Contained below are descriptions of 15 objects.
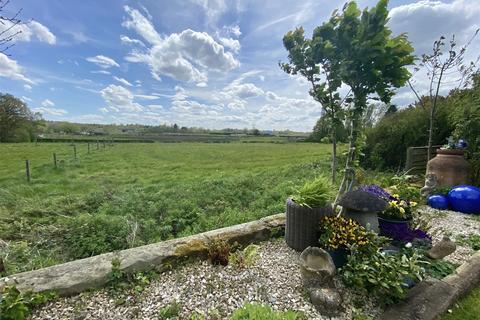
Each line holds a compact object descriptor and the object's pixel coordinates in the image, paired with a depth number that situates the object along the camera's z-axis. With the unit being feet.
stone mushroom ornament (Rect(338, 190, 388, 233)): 8.97
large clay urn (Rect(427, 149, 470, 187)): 17.33
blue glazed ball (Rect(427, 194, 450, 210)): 15.38
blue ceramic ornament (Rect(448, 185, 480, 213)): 14.62
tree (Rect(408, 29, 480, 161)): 20.80
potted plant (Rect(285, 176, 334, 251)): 9.14
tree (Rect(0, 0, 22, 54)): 7.27
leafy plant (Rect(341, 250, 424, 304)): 6.72
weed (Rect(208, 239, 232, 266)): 8.44
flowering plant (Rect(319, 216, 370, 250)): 8.05
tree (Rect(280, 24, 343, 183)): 9.57
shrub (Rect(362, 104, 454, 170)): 26.27
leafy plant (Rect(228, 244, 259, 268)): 8.46
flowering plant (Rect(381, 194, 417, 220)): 10.25
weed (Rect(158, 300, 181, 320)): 6.17
